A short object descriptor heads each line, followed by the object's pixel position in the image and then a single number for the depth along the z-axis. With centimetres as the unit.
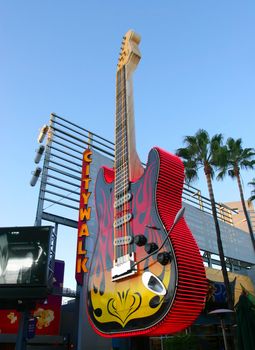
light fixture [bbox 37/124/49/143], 2575
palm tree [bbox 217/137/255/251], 2398
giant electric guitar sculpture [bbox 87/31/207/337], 877
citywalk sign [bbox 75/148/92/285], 1905
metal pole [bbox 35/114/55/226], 2222
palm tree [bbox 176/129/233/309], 2075
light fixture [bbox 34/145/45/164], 2397
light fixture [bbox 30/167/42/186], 2311
